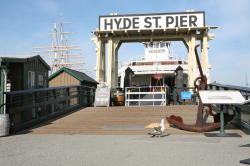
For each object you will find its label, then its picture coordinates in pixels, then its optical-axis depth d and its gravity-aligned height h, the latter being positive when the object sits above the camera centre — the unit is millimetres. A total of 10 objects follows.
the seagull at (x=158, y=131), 6703 -1097
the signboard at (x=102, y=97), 15336 -521
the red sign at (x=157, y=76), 27603 +1244
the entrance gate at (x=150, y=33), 16844 +3647
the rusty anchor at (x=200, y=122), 7141 -972
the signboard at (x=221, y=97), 6477 -248
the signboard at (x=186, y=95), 15227 -438
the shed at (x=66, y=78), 17438 +680
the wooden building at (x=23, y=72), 12239 +847
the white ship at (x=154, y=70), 29828 +1960
